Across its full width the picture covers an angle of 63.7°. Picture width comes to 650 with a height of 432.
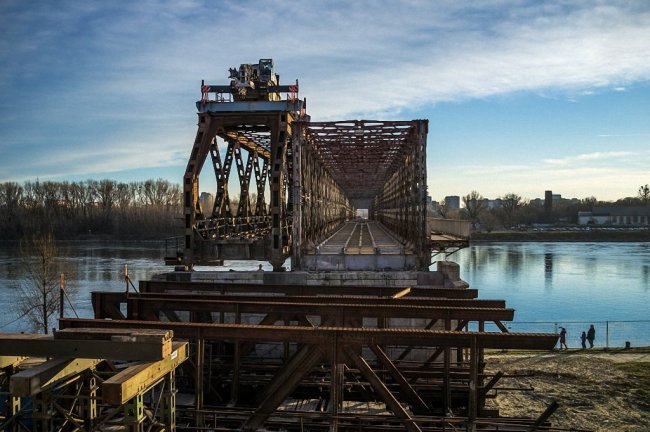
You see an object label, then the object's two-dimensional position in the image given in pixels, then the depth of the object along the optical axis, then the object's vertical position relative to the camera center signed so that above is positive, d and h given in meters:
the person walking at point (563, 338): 26.35 -6.20
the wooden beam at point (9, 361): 8.27 -2.25
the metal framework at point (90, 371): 6.64 -2.05
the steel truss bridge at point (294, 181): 19.06 +1.75
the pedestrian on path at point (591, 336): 27.33 -6.21
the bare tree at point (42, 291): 31.52 -5.01
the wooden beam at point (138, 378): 6.27 -2.05
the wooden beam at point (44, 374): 6.56 -2.08
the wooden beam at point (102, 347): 7.32 -1.81
